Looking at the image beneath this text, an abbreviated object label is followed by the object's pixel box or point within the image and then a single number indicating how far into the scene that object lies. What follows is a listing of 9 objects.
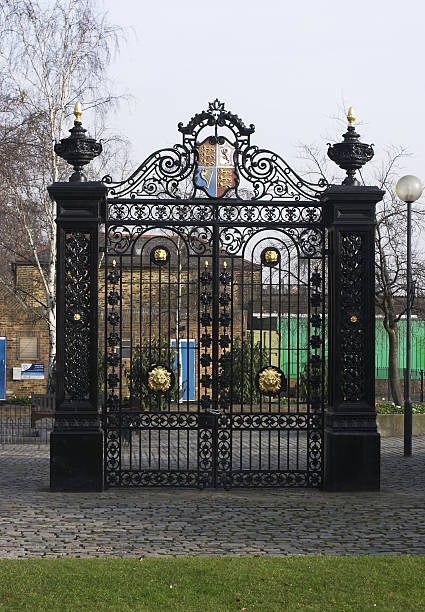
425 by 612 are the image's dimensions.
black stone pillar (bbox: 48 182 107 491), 12.47
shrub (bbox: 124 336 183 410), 20.28
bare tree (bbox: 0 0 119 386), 22.97
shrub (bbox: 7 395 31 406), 25.39
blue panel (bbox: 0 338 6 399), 29.03
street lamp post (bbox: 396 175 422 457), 16.33
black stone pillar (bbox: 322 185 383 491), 12.70
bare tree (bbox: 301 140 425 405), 21.97
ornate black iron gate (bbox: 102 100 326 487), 12.77
